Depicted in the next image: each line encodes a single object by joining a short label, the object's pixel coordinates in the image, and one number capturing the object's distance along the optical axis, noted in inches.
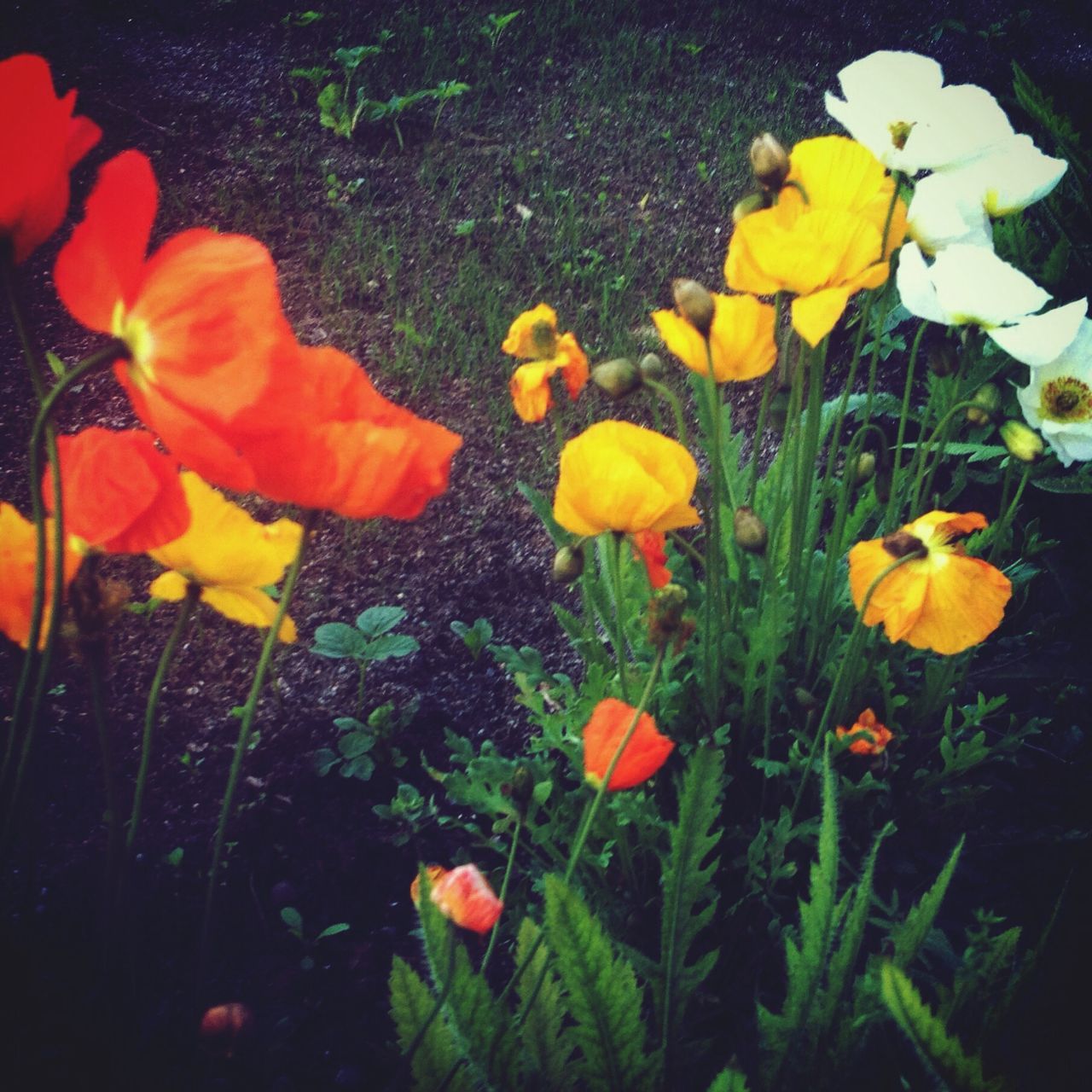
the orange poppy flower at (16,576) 20.5
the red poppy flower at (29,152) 16.0
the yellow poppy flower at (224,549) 22.8
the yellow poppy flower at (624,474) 30.9
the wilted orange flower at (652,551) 39.6
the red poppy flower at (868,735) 43.8
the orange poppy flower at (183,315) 16.5
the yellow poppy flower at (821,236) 32.9
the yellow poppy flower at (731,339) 35.0
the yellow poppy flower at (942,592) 38.3
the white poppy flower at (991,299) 38.2
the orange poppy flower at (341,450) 18.3
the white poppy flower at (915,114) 38.0
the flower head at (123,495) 17.9
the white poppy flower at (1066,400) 41.7
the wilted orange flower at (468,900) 30.2
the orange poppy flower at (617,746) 32.4
